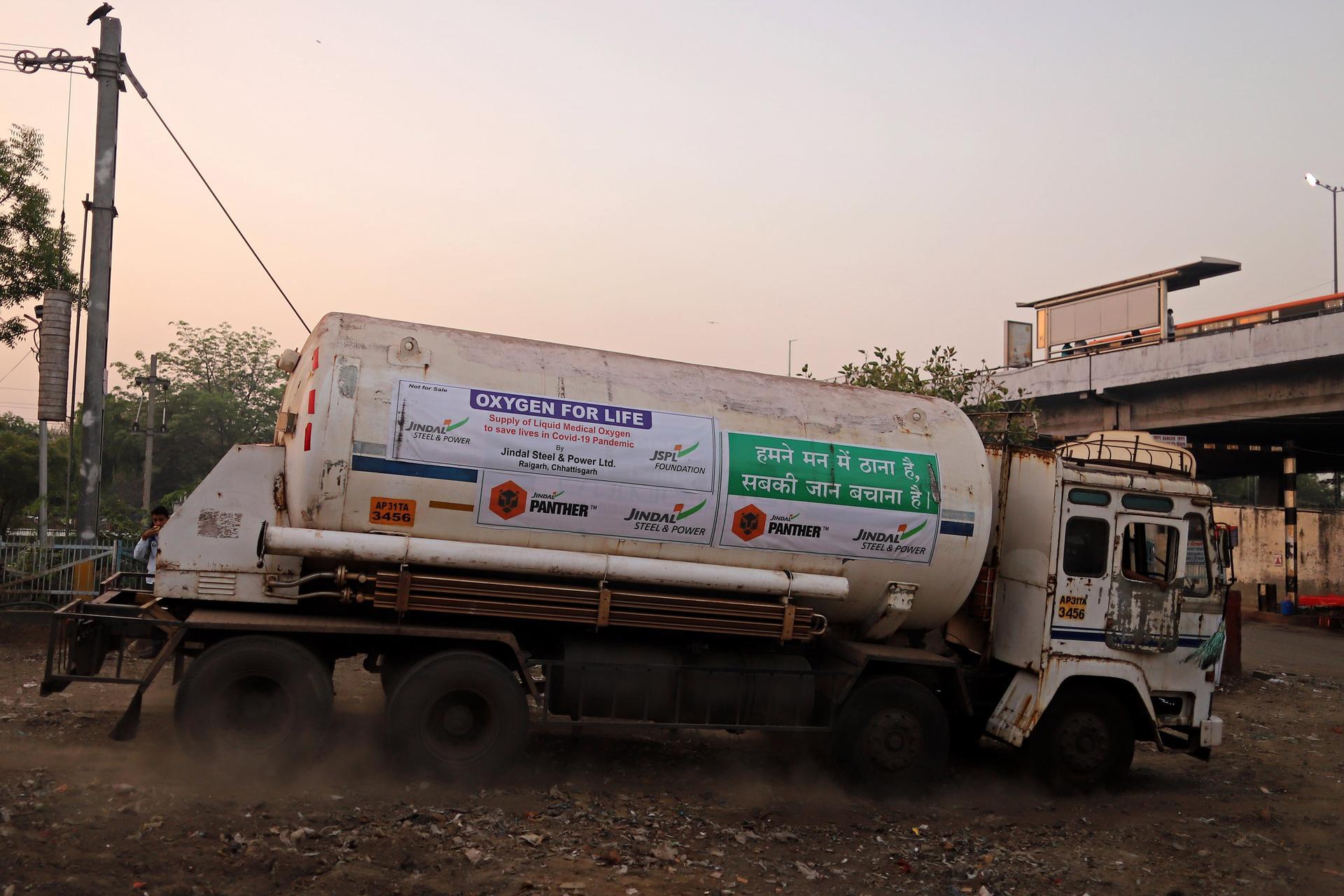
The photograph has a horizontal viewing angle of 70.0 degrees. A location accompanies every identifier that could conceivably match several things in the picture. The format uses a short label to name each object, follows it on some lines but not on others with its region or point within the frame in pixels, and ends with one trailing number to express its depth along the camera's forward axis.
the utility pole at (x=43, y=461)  23.27
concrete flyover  24.34
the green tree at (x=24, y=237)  16.42
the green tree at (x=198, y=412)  49.81
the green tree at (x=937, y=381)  16.86
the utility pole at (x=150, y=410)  33.41
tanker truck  7.37
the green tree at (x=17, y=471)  31.69
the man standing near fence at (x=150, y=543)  10.81
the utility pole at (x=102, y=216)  12.43
